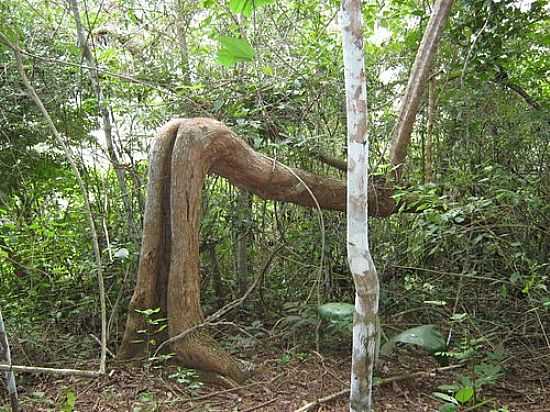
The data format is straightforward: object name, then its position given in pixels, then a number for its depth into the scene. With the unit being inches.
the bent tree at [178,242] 131.4
